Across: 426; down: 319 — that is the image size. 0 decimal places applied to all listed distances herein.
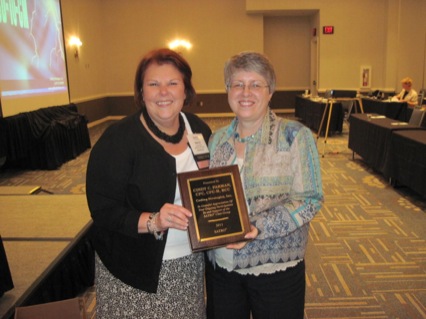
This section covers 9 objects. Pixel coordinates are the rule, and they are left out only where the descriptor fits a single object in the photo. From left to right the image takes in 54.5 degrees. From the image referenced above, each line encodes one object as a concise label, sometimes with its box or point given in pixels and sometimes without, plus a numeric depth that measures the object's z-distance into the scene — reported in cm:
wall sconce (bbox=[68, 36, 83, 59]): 1138
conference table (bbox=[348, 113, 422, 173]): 596
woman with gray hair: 155
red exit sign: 1362
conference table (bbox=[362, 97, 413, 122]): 1005
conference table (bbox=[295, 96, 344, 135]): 1038
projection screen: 700
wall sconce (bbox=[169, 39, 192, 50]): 1456
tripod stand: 925
